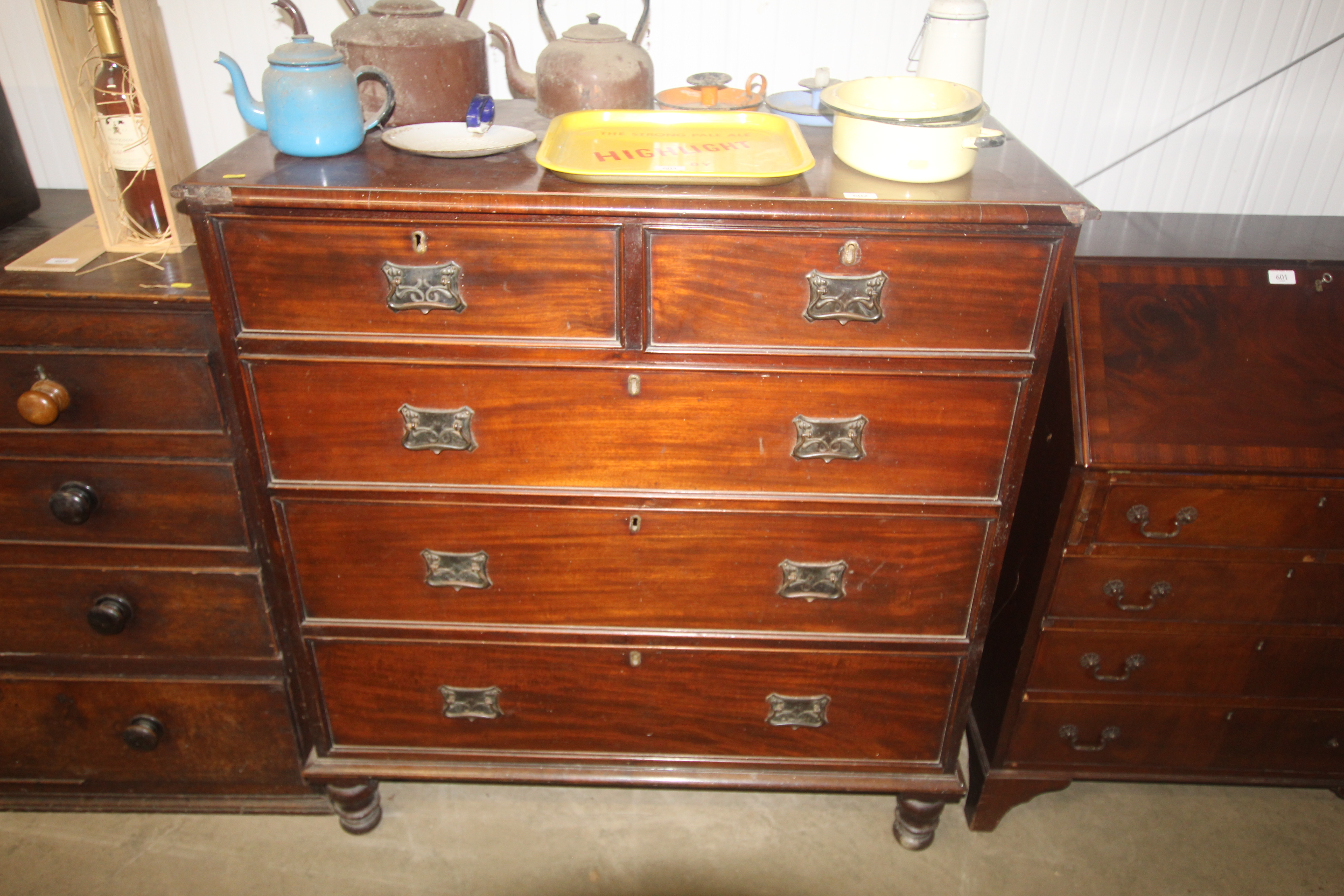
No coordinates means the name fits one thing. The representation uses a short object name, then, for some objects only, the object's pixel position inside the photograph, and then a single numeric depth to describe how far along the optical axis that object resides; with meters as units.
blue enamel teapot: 1.32
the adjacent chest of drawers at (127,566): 1.44
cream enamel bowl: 1.29
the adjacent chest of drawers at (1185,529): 1.48
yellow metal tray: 1.27
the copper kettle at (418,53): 1.46
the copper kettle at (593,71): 1.48
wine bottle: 1.48
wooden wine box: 1.44
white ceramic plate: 1.37
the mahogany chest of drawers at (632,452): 1.27
